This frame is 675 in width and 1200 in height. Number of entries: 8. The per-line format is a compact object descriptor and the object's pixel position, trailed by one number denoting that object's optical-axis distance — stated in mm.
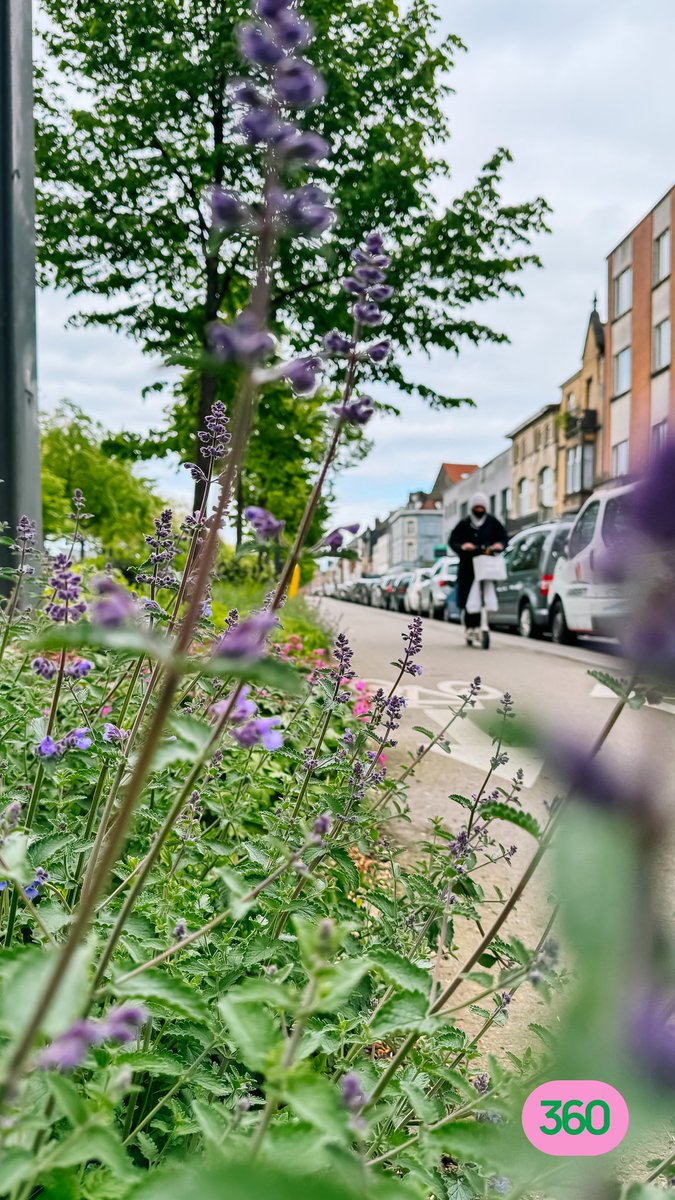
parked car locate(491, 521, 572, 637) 15070
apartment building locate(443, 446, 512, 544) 50000
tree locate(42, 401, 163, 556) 35062
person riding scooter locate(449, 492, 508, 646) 12078
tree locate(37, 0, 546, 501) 11883
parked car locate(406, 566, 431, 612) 25425
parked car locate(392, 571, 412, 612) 29453
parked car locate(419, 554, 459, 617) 21969
